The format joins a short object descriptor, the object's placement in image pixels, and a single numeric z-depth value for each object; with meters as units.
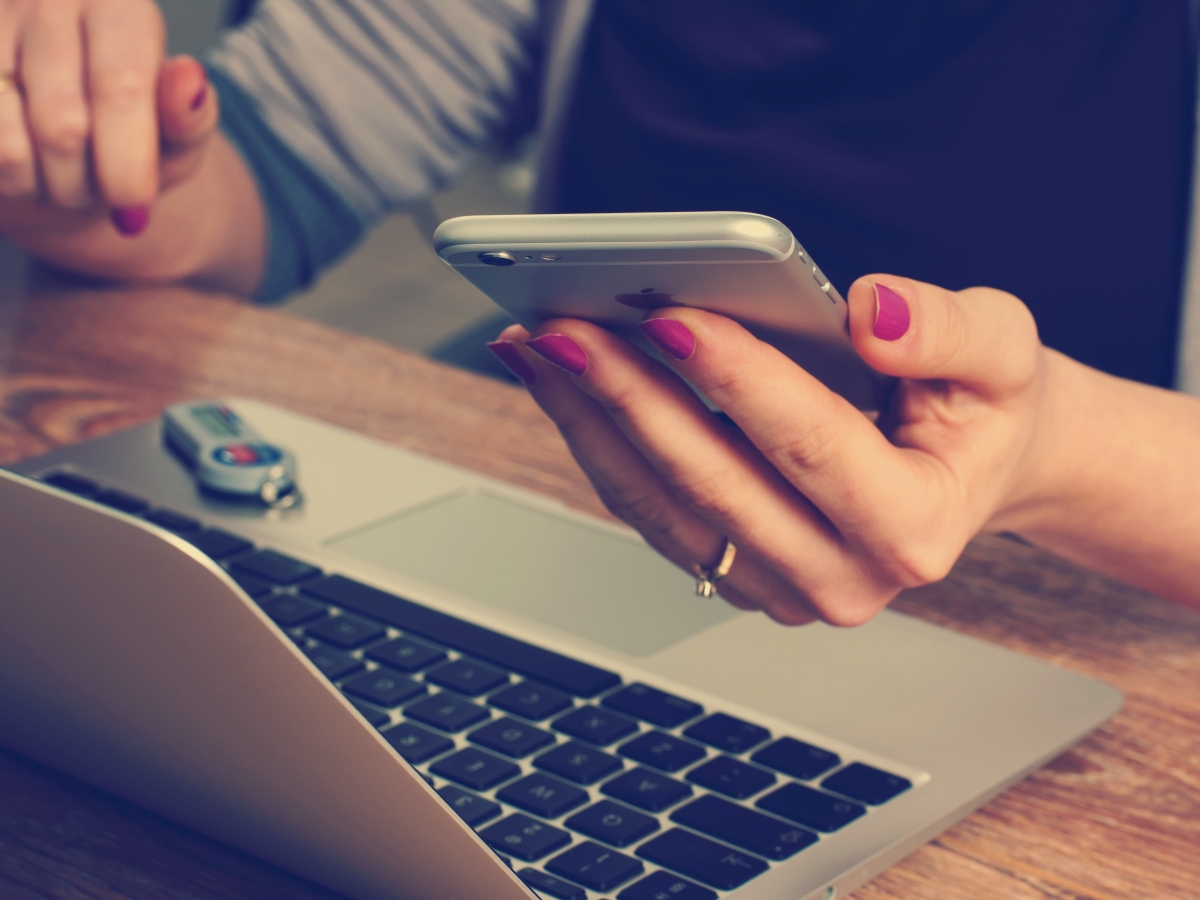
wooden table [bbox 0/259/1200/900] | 0.58
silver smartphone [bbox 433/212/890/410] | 0.54
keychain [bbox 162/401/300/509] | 0.71
